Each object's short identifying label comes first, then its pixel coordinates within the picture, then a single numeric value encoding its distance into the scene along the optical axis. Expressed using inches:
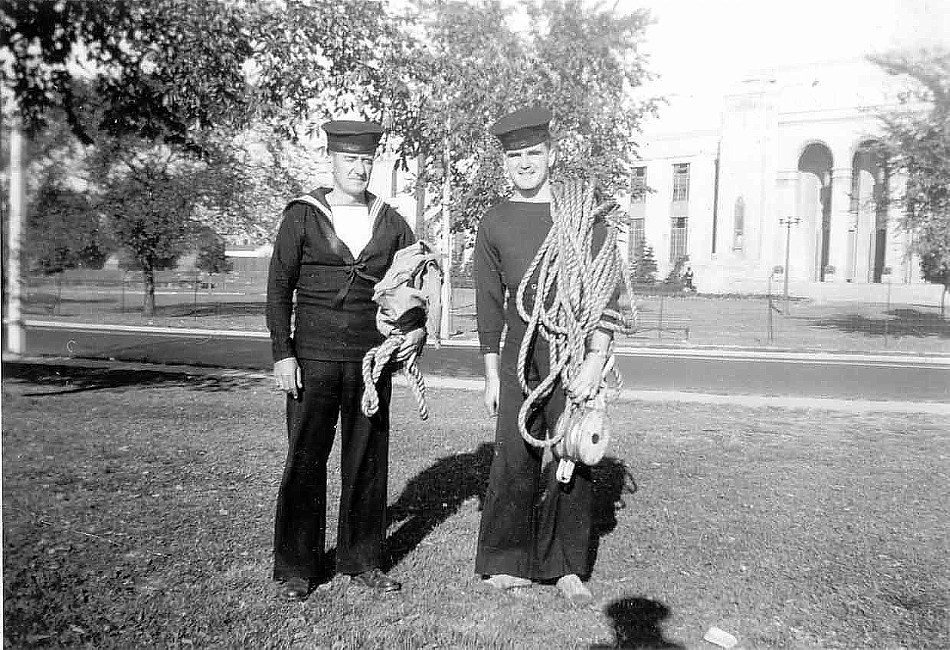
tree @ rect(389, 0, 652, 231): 381.1
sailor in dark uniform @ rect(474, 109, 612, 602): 139.1
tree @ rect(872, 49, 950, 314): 487.0
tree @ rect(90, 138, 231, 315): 422.1
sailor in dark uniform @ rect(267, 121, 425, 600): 136.6
